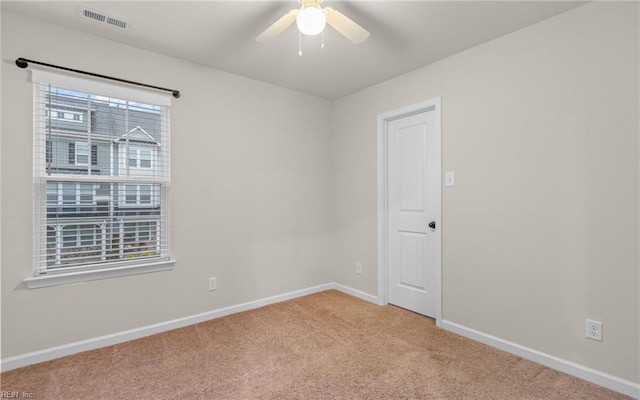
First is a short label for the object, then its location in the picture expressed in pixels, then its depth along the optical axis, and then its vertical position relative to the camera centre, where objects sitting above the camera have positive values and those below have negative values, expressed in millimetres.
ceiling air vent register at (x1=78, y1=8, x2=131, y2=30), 2141 +1296
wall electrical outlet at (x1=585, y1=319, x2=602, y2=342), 1978 -824
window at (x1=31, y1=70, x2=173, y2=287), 2283 +176
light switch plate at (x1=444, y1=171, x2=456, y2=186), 2745 +202
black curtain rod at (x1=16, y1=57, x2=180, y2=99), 2170 +987
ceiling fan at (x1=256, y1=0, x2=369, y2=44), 1752 +1083
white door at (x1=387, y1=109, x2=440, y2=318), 3012 -98
